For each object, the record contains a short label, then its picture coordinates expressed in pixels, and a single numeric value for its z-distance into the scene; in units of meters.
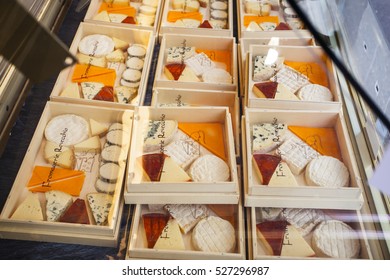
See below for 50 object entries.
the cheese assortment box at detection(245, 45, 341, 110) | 1.55
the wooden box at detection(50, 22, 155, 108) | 1.53
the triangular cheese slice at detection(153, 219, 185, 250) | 1.22
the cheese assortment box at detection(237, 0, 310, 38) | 1.93
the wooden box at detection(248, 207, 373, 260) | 1.17
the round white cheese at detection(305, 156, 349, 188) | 1.33
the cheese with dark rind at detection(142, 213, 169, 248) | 1.25
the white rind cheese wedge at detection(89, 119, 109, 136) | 1.48
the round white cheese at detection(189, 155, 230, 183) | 1.33
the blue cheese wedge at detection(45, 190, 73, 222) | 1.21
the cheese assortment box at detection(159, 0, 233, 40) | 1.93
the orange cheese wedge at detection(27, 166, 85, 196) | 1.29
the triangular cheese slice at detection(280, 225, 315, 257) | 1.19
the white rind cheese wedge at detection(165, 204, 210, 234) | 1.29
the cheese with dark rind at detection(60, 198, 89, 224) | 1.21
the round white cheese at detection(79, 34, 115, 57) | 1.75
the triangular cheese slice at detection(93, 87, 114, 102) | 1.61
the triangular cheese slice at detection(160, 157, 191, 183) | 1.31
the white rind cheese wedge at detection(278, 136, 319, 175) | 1.39
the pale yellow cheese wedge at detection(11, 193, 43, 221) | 1.19
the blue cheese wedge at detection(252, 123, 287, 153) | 1.44
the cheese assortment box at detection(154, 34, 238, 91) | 1.69
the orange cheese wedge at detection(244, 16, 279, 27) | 2.02
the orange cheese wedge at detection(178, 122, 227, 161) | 1.45
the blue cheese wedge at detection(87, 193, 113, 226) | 1.22
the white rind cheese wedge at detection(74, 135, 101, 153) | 1.41
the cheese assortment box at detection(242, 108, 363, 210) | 1.26
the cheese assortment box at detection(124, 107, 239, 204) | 1.27
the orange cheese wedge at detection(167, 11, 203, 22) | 2.03
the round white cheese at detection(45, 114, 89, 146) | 1.43
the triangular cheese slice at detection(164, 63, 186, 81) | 1.75
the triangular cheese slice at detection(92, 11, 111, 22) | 1.96
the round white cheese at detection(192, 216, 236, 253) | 1.22
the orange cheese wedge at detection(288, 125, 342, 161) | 1.46
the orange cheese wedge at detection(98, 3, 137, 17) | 2.04
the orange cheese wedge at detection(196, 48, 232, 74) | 1.89
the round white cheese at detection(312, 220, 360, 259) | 1.19
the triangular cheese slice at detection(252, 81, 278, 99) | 1.60
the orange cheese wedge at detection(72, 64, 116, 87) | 1.66
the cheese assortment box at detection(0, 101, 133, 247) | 1.18
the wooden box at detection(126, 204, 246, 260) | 1.16
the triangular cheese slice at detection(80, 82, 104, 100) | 1.61
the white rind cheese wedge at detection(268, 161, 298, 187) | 1.32
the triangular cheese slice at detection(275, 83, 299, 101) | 1.61
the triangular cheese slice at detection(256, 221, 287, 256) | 1.21
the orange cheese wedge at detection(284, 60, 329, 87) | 1.71
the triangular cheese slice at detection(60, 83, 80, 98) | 1.58
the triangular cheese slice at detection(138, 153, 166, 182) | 1.32
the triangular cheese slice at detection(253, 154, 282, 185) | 1.32
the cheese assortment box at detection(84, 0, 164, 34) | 1.91
